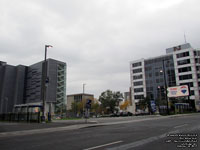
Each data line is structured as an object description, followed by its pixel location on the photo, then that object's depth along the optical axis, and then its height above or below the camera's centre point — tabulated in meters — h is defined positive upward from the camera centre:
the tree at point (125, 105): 97.38 -1.73
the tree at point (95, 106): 81.91 -1.80
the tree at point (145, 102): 71.08 -0.15
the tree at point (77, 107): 84.82 -2.26
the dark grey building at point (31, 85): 93.88 +10.17
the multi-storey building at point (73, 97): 148.88 +4.10
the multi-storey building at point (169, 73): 74.44 +13.42
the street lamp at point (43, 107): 22.87 -0.56
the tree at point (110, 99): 72.88 +1.21
